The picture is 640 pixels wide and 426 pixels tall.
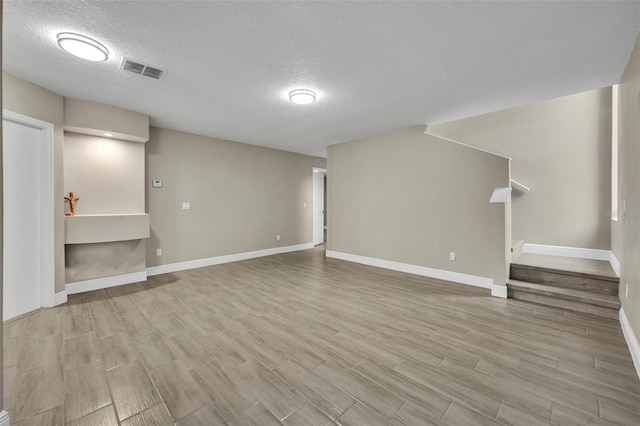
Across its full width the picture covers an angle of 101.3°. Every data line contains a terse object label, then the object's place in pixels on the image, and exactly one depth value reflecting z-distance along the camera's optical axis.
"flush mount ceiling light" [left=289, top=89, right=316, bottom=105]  3.08
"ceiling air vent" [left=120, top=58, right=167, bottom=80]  2.48
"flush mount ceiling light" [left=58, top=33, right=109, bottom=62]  2.08
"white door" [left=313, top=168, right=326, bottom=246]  7.71
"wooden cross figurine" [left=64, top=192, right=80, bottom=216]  3.56
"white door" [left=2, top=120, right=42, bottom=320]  2.84
